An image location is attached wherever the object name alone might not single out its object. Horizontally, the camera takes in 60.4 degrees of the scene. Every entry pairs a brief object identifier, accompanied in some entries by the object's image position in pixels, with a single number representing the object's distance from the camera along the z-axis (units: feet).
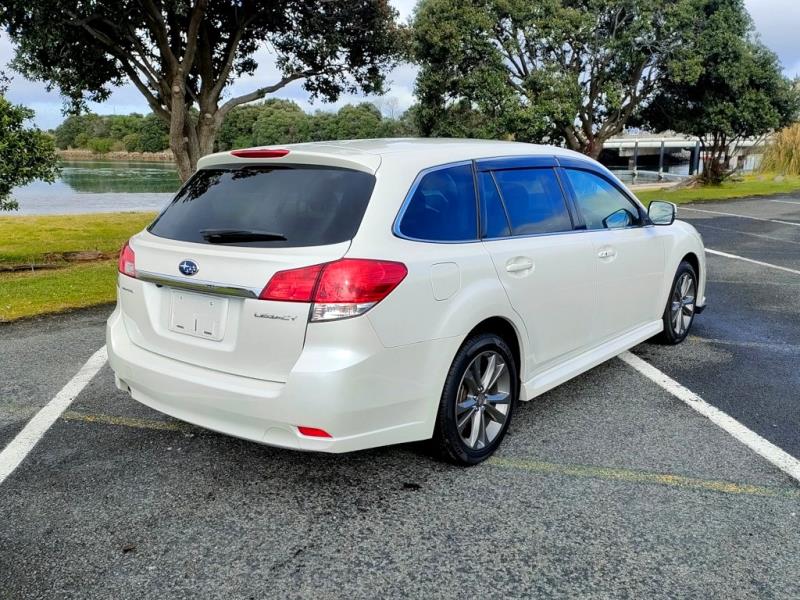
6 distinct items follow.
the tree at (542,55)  71.15
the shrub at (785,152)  103.76
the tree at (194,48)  37.99
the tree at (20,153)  32.55
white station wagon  9.77
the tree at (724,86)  72.38
